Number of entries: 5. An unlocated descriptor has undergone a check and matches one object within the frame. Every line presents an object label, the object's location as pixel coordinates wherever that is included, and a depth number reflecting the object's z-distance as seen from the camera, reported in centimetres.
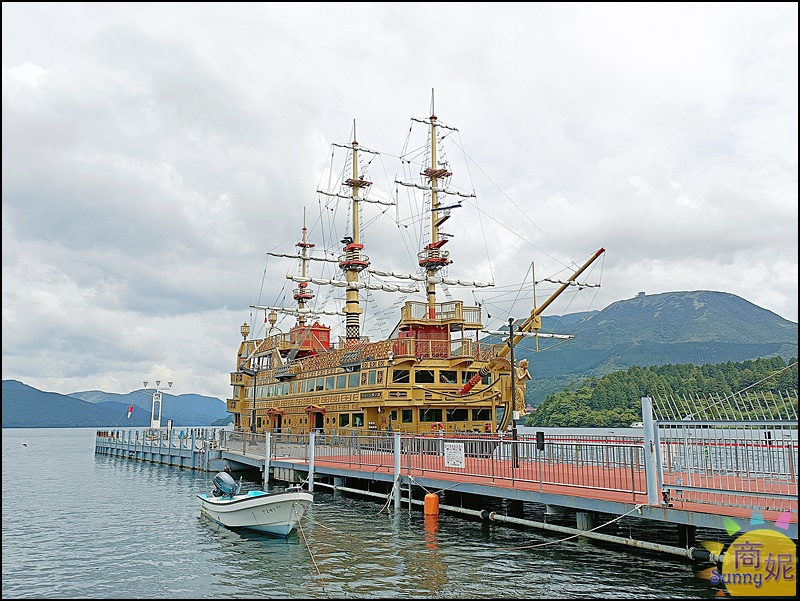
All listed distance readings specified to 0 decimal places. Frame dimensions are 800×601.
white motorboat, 1888
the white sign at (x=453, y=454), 2122
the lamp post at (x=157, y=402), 6956
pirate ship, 3431
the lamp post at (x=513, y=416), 1928
